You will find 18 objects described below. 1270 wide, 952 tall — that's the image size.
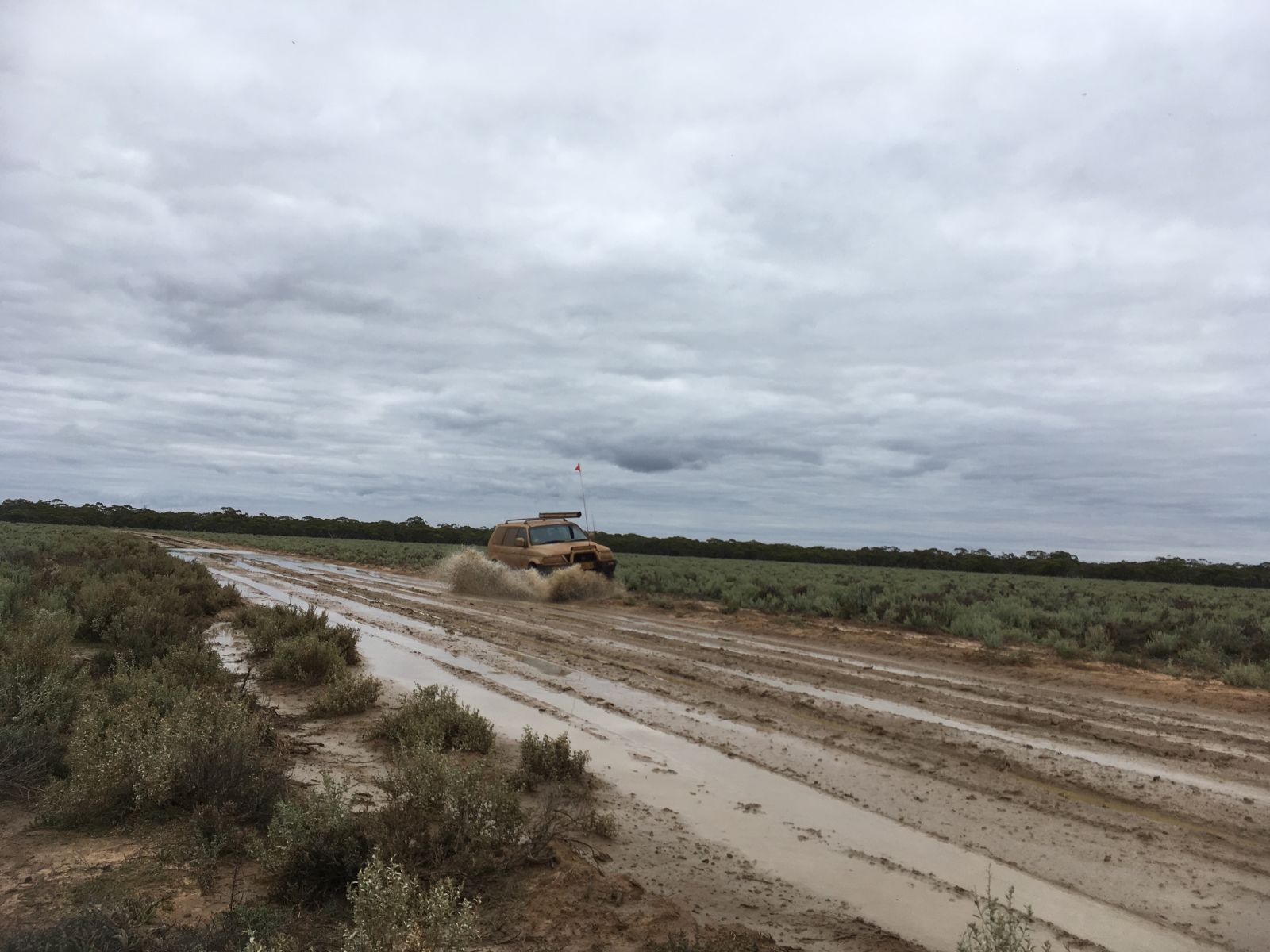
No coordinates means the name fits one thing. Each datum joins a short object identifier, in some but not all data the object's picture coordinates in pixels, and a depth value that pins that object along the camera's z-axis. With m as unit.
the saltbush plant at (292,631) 11.38
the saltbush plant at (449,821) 4.29
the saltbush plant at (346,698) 8.20
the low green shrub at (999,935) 3.12
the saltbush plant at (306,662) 9.85
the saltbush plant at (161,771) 4.97
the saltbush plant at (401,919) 3.12
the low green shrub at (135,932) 3.18
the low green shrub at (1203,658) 12.63
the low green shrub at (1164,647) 14.02
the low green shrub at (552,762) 6.07
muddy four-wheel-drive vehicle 22.20
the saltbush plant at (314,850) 4.12
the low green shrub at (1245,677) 11.21
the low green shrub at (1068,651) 13.45
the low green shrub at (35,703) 5.49
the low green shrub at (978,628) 15.27
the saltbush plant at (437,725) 6.70
